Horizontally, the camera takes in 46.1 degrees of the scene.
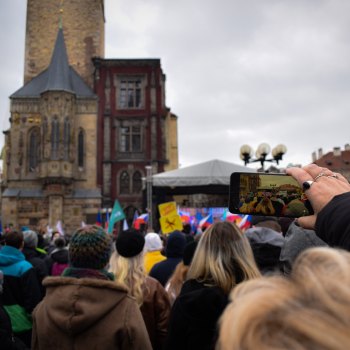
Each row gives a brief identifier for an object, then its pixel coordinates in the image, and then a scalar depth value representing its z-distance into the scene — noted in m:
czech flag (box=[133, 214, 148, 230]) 15.02
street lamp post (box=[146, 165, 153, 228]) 19.16
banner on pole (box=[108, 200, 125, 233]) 14.78
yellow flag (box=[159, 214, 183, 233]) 10.21
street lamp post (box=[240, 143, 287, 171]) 10.94
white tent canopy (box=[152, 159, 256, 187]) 12.74
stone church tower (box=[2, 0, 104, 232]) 31.31
